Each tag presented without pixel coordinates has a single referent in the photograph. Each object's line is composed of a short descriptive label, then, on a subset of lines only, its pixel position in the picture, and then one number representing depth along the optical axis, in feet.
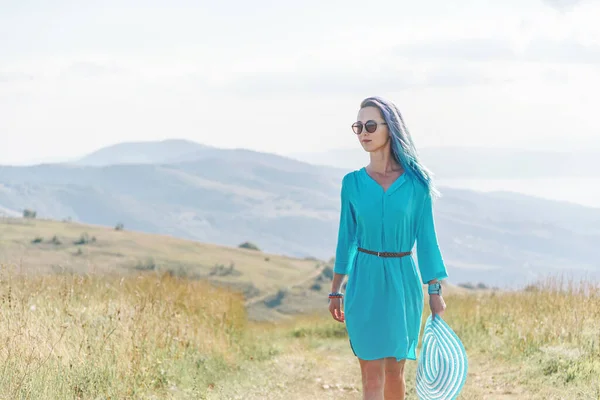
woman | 18.15
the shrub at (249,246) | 361.96
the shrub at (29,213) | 329.72
